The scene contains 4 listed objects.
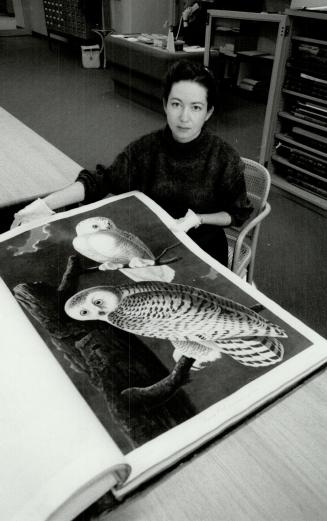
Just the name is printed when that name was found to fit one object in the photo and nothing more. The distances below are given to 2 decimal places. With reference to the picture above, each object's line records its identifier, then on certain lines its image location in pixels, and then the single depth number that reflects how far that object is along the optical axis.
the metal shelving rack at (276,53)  2.08
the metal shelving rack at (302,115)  2.09
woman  0.98
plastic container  5.64
